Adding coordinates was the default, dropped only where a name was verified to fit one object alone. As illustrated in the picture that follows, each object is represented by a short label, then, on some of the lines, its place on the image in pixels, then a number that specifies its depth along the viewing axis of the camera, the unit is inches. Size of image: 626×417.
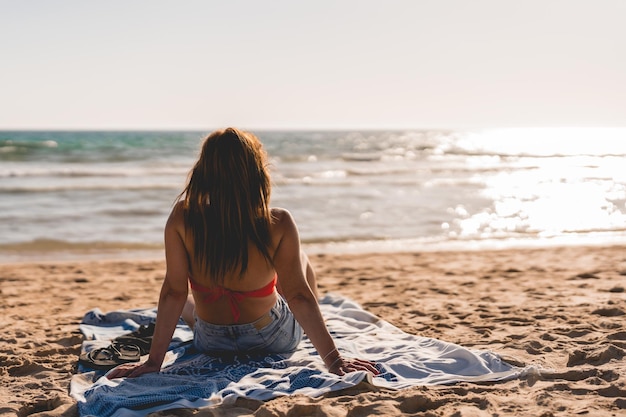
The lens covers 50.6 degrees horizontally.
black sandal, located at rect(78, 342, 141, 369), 152.3
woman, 132.2
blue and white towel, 126.0
